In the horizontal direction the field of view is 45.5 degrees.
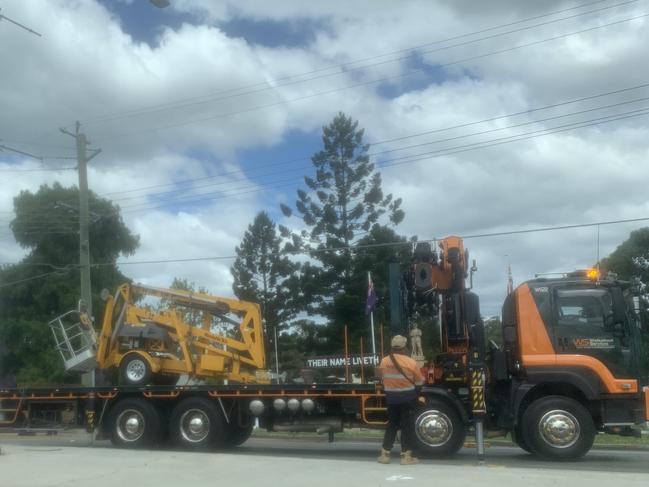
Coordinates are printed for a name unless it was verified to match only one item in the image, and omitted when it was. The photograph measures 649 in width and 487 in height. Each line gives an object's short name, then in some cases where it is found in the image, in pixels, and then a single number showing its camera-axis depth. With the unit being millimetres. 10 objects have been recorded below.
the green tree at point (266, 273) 52562
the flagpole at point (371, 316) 13859
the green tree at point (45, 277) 39469
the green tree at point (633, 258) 36312
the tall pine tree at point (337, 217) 43438
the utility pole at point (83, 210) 24703
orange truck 11359
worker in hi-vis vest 10625
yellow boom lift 14703
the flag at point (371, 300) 19156
